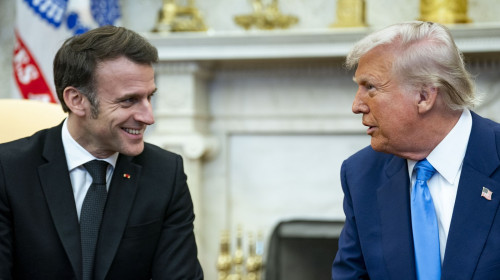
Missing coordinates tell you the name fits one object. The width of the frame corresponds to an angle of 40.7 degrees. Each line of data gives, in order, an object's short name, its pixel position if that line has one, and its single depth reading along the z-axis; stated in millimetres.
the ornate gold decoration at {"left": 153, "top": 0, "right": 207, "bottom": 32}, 3748
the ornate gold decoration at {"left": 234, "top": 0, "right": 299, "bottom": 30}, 3666
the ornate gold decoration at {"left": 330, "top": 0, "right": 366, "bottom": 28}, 3523
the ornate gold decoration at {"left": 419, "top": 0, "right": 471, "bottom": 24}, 3389
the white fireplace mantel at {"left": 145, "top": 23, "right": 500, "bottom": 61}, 3338
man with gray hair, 1628
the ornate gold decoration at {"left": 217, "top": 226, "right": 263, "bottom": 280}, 3842
